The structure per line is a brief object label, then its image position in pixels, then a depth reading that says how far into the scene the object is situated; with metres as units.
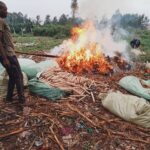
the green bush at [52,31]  28.64
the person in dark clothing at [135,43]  14.23
